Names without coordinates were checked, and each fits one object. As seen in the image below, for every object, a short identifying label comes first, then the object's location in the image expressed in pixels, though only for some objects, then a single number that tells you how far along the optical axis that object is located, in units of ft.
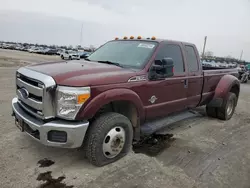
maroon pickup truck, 9.38
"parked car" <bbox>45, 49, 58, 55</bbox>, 175.83
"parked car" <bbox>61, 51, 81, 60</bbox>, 116.47
